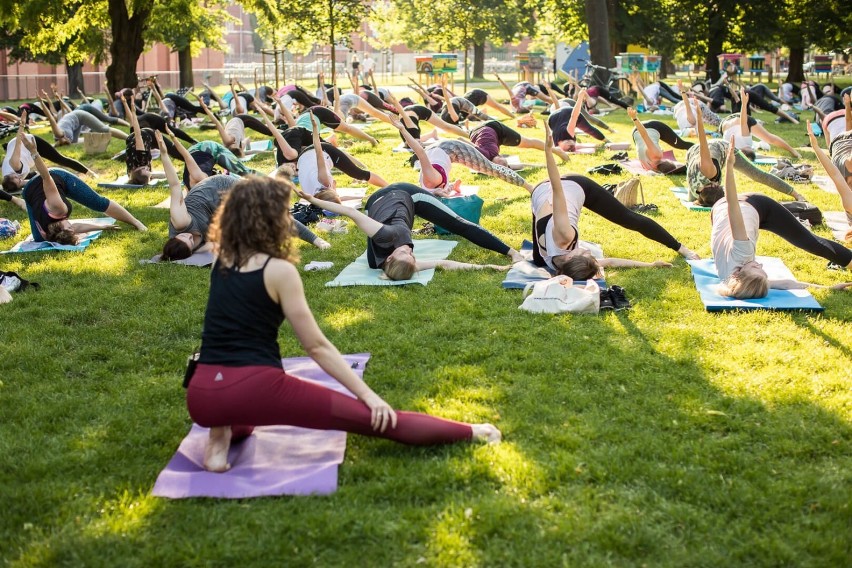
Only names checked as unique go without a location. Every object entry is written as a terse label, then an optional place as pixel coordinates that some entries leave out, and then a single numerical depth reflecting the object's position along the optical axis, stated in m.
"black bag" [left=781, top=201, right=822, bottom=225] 10.01
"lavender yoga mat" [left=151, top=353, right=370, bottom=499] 4.39
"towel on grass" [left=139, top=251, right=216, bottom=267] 9.08
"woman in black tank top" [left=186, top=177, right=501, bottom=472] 4.38
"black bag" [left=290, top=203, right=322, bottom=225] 10.83
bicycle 27.58
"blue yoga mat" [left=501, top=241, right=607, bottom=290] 8.02
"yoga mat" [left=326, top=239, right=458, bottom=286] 8.27
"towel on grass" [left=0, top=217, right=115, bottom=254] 9.84
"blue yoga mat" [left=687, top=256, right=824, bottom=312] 7.08
